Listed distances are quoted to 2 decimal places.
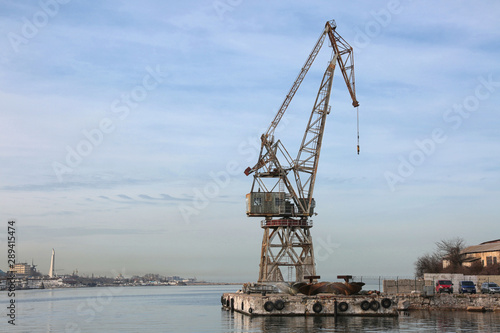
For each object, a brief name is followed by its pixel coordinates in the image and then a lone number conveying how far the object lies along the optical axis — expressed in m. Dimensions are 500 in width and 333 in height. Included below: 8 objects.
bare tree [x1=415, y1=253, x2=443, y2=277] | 128.85
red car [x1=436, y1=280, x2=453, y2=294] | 73.38
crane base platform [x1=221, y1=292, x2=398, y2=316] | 59.94
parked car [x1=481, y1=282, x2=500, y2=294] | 71.19
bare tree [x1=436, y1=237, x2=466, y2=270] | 117.86
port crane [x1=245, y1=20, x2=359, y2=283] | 87.25
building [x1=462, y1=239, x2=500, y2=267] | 105.44
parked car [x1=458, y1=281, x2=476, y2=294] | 71.81
